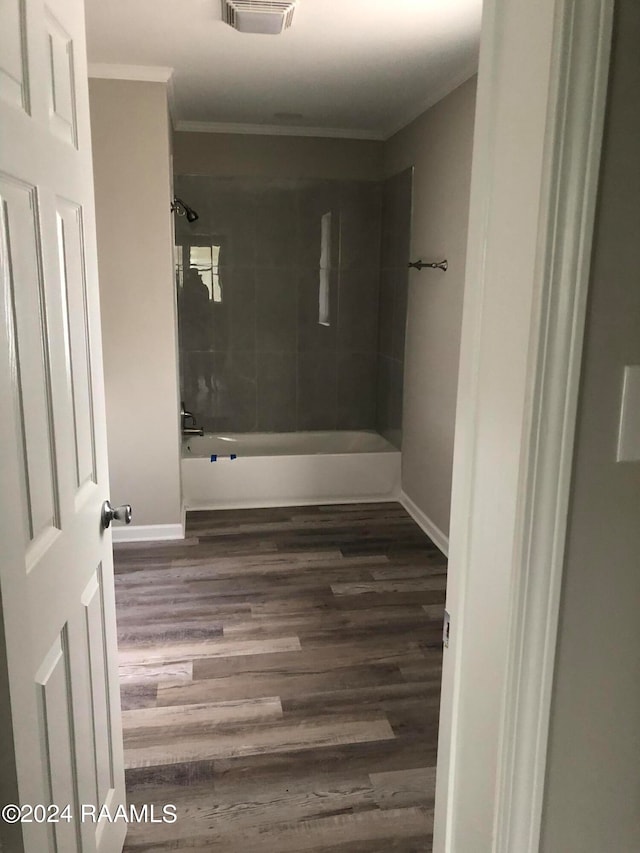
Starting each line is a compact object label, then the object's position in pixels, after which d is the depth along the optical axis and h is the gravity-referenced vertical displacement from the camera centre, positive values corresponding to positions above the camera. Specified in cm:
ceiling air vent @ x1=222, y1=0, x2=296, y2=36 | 242 +102
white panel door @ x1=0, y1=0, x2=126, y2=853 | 100 -27
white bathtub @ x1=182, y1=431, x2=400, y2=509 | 432 -121
